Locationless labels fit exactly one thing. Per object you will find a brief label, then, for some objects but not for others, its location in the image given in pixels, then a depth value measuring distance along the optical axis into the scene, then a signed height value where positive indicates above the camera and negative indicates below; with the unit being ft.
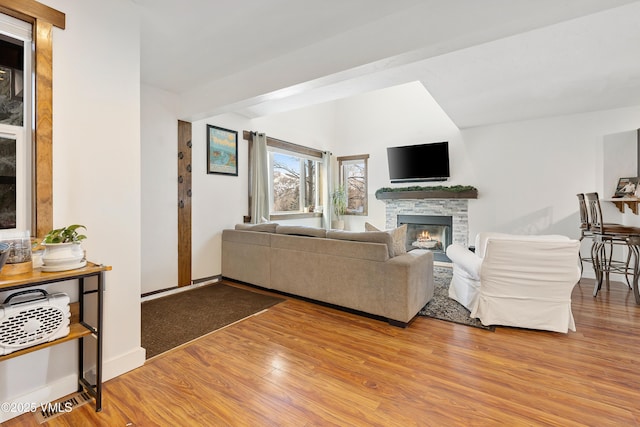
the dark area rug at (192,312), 8.21 -3.36
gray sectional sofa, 9.01 -1.94
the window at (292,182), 18.74 +2.32
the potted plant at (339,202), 22.89 +0.96
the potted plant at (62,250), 4.95 -0.56
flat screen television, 18.76 +3.43
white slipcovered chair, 8.23 -2.05
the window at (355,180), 22.68 +2.72
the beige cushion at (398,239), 9.59 -0.88
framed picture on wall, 14.15 +3.32
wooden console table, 4.49 -1.74
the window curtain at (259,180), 15.74 +1.94
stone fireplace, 18.22 -0.48
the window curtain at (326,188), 22.38 +2.04
